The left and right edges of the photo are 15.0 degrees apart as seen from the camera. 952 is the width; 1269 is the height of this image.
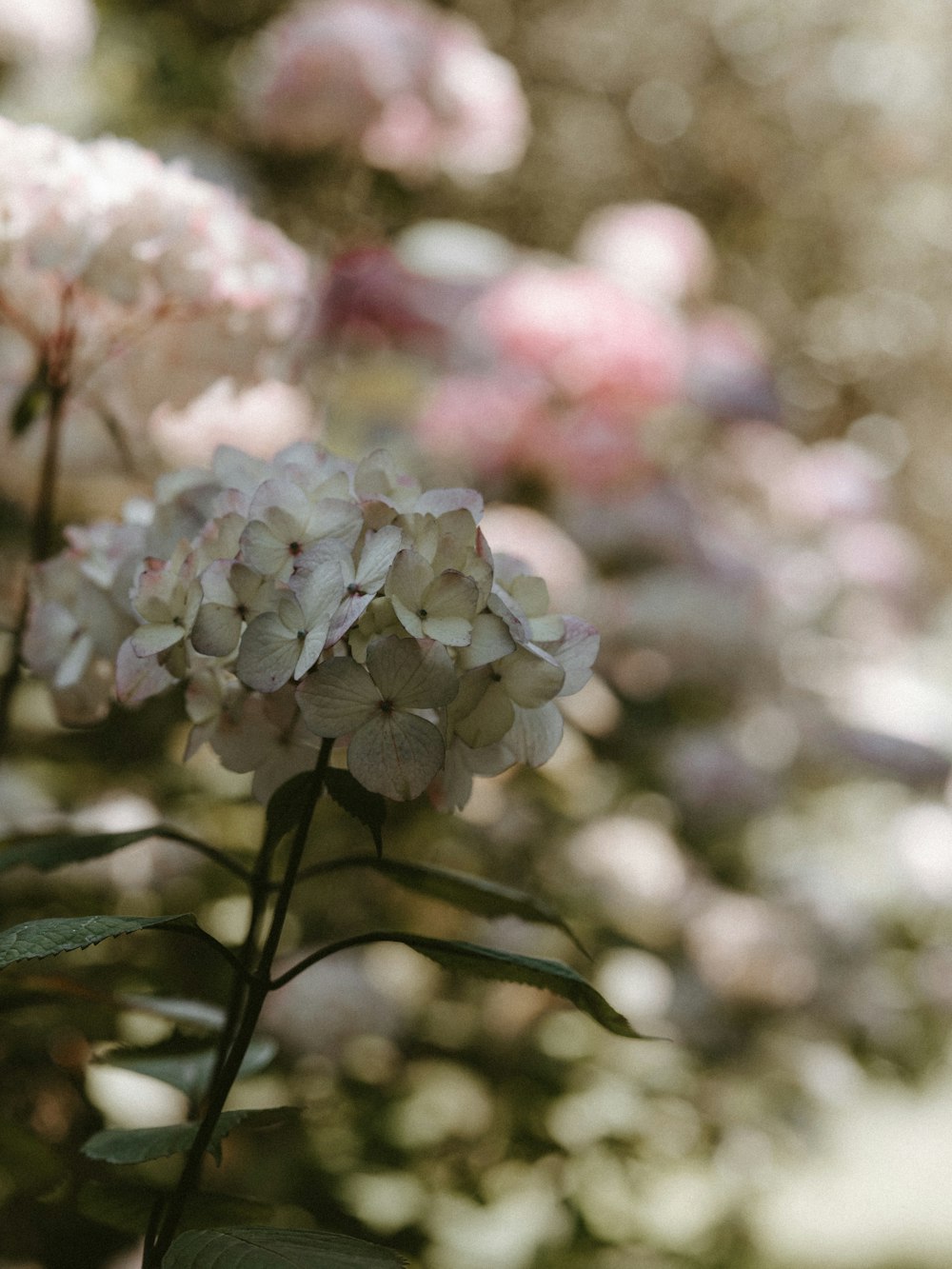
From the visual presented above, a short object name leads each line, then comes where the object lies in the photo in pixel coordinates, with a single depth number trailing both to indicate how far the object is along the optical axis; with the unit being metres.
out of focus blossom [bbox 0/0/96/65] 1.81
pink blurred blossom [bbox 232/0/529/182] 1.87
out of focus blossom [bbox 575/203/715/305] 2.75
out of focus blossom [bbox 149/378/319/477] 1.61
